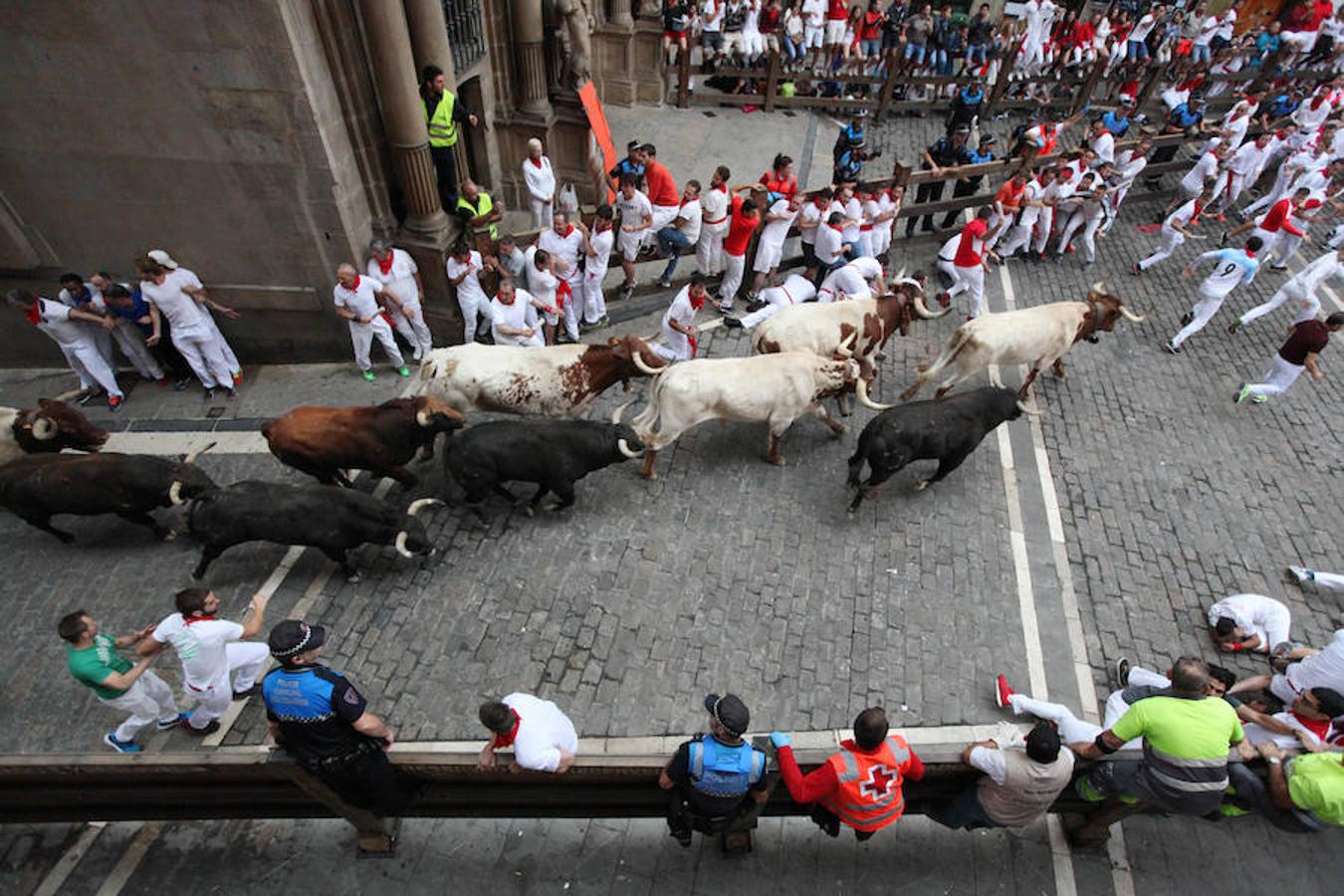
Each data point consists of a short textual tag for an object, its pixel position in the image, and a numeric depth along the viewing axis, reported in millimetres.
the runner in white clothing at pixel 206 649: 5062
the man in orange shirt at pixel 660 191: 10758
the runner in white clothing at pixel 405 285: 9031
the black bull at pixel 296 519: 6449
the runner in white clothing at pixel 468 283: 9188
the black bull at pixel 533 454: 7047
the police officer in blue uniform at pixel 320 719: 4121
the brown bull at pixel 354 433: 7301
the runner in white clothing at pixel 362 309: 8766
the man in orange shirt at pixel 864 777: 4203
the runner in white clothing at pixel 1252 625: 6773
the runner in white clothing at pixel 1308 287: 10616
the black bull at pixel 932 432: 7434
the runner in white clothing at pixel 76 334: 8398
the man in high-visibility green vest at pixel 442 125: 9508
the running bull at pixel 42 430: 7273
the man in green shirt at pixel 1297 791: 4598
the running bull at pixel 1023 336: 8945
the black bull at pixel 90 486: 6730
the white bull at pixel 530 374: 7984
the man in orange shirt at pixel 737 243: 10195
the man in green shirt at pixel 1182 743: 4473
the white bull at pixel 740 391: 7770
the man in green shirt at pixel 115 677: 4801
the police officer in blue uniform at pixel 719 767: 4066
